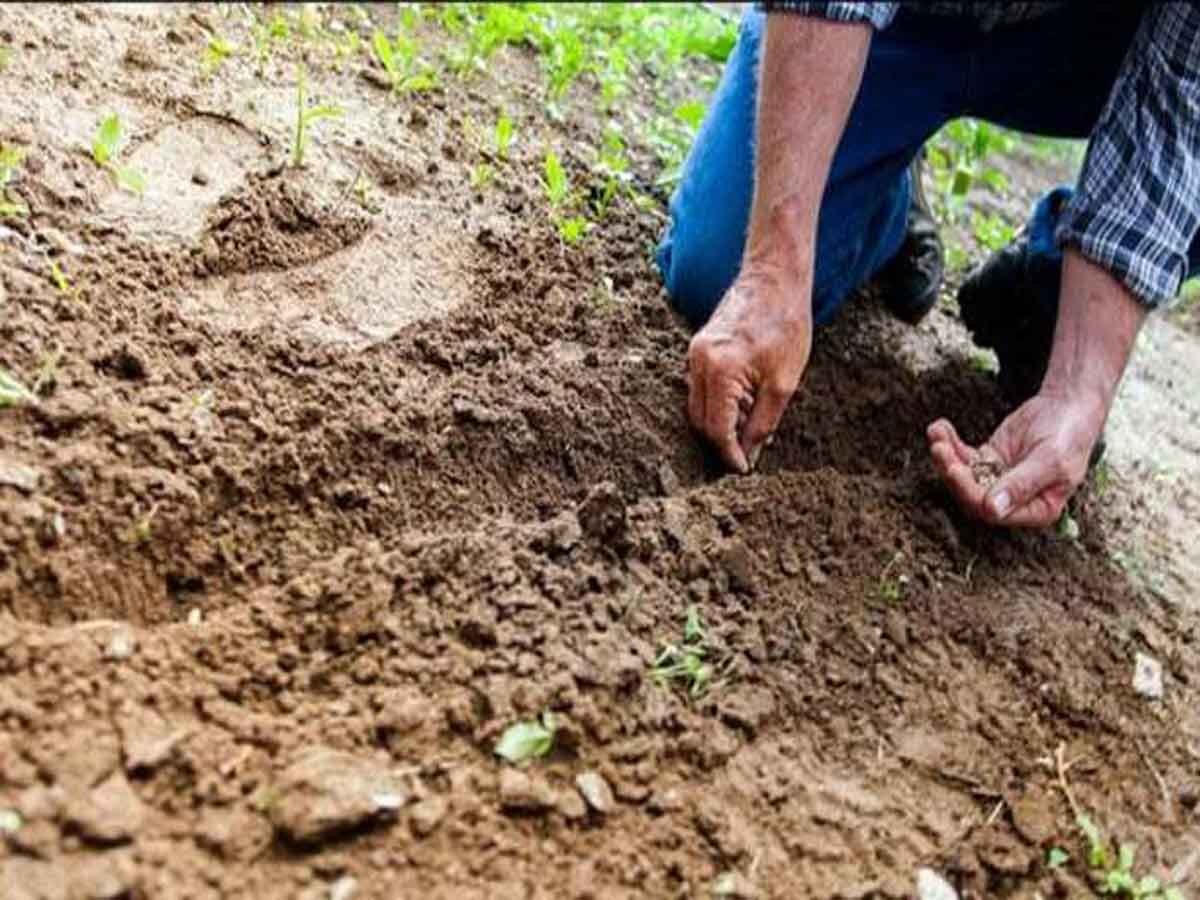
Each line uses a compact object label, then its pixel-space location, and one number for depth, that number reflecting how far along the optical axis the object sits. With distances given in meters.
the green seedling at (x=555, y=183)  2.38
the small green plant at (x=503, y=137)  2.50
